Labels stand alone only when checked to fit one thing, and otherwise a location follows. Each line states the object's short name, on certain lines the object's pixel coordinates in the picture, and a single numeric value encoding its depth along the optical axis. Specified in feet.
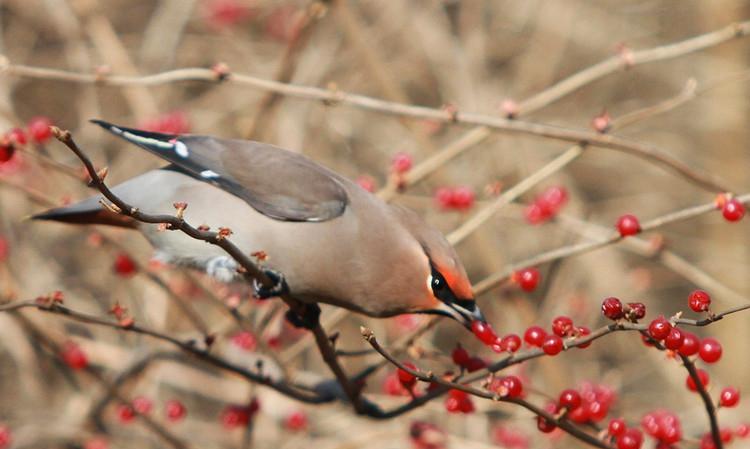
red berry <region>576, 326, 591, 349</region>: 14.88
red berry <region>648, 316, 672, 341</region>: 13.79
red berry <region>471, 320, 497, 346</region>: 17.19
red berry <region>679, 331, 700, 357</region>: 14.47
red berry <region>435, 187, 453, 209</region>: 23.80
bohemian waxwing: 18.72
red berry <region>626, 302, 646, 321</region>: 13.73
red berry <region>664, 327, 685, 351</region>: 14.17
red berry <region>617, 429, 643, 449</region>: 15.76
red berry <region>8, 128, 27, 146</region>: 18.57
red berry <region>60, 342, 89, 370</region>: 23.77
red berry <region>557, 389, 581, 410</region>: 16.21
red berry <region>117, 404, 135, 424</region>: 21.62
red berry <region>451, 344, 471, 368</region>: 16.97
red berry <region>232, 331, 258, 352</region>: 23.96
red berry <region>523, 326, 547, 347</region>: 15.83
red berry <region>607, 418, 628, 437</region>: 16.14
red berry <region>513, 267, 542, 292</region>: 19.07
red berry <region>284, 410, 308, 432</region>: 25.53
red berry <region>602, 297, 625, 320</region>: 13.83
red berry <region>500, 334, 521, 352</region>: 16.06
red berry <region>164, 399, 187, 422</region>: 23.13
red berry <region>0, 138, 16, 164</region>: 18.40
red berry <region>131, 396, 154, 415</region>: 23.17
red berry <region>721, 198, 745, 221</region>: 18.92
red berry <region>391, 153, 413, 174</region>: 22.39
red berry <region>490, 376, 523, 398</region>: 15.28
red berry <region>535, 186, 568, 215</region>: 22.48
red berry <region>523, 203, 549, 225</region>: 22.54
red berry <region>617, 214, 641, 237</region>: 18.70
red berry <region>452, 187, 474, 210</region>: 23.65
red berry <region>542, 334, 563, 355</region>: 14.93
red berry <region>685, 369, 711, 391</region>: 16.80
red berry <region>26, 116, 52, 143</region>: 21.16
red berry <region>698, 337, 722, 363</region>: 15.99
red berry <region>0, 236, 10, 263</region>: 25.12
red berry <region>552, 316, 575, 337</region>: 15.26
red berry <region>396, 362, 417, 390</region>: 16.34
